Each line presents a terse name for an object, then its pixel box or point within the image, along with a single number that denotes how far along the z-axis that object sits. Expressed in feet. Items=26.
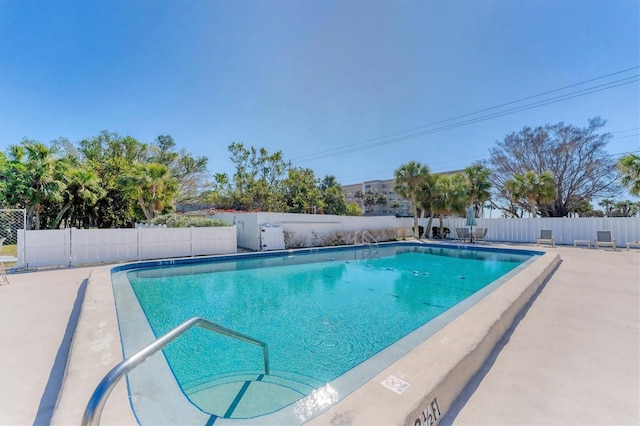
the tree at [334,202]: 106.73
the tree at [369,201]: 200.45
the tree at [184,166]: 94.07
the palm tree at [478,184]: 63.67
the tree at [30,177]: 39.50
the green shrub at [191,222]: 40.81
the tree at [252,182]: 83.71
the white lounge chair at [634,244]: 44.26
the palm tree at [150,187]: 49.60
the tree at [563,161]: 79.25
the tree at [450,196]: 60.08
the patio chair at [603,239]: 45.22
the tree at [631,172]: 43.14
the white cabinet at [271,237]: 44.04
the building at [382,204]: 203.00
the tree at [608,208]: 132.21
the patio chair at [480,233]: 55.93
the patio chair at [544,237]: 50.60
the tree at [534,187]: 60.54
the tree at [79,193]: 50.83
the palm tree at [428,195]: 62.58
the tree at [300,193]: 91.35
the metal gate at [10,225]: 37.22
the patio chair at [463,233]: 58.18
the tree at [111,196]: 61.41
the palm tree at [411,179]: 64.39
